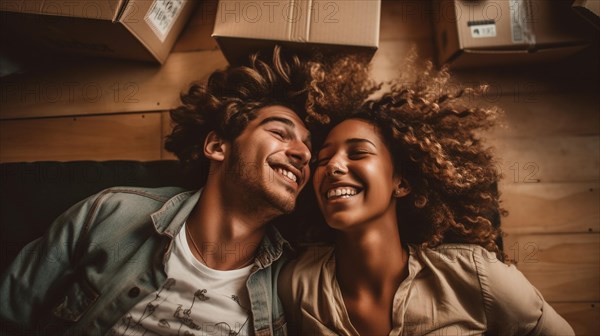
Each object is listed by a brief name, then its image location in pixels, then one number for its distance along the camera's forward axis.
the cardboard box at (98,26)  1.13
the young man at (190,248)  1.02
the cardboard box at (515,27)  1.23
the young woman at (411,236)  1.00
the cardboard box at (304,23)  1.13
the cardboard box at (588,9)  1.10
